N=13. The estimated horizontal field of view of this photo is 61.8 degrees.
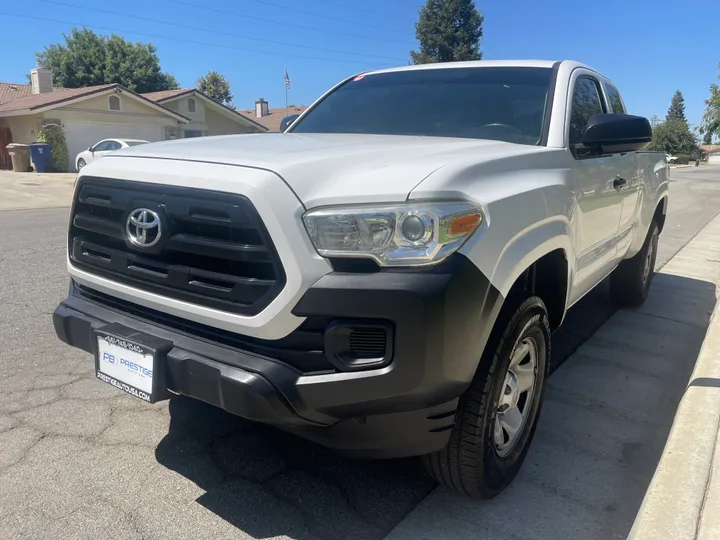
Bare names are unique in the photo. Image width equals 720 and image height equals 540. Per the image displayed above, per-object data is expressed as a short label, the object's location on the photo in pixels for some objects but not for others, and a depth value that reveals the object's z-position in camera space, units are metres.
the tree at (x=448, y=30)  53.81
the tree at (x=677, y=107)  126.81
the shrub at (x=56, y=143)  25.22
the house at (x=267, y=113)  48.80
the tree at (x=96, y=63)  47.19
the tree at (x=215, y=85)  76.00
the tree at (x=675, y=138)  78.00
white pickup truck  1.93
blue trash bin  24.31
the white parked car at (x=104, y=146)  20.67
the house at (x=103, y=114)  26.08
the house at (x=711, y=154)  101.00
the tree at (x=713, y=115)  38.53
